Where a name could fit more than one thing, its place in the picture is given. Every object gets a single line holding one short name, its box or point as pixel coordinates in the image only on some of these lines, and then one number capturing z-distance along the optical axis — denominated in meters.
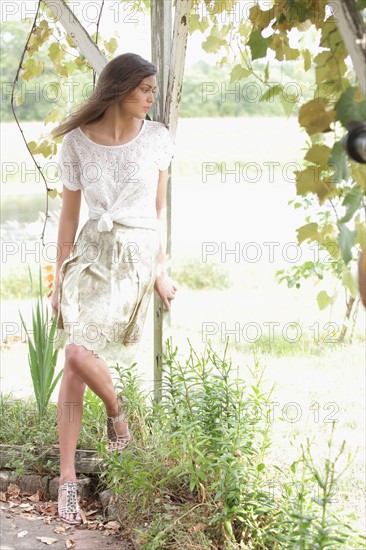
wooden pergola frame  5.70
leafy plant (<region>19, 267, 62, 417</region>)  6.33
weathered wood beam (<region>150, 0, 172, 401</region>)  5.79
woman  5.42
